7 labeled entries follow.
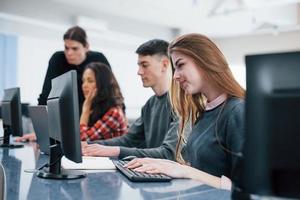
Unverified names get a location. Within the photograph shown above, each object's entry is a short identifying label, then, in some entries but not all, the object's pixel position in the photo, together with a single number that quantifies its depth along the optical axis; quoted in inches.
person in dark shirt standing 93.4
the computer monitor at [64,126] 40.8
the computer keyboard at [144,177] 42.2
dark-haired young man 73.9
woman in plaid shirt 86.0
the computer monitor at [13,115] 78.0
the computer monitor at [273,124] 22.0
